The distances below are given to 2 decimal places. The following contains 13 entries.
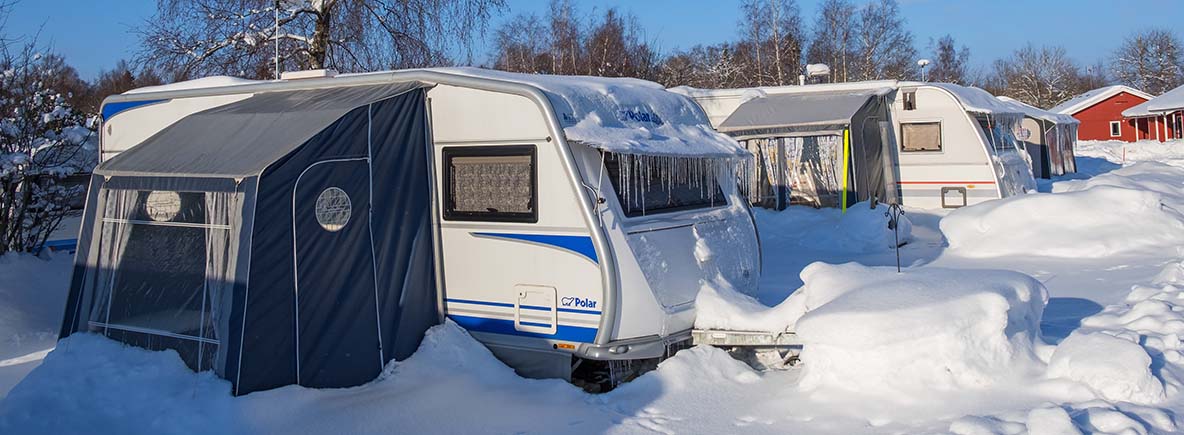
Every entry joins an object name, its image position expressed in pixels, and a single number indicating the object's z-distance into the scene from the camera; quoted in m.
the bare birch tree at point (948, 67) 49.91
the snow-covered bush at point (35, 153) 9.91
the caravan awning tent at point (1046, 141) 21.03
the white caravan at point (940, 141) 14.63
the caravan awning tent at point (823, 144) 14.00
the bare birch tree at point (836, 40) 32.91
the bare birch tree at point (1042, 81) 57.09
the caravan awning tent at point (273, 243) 5.41
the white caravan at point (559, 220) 6.00
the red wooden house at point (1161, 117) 37.84
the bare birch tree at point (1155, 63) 58.45
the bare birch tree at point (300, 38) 14.02
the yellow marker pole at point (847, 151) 13.85
